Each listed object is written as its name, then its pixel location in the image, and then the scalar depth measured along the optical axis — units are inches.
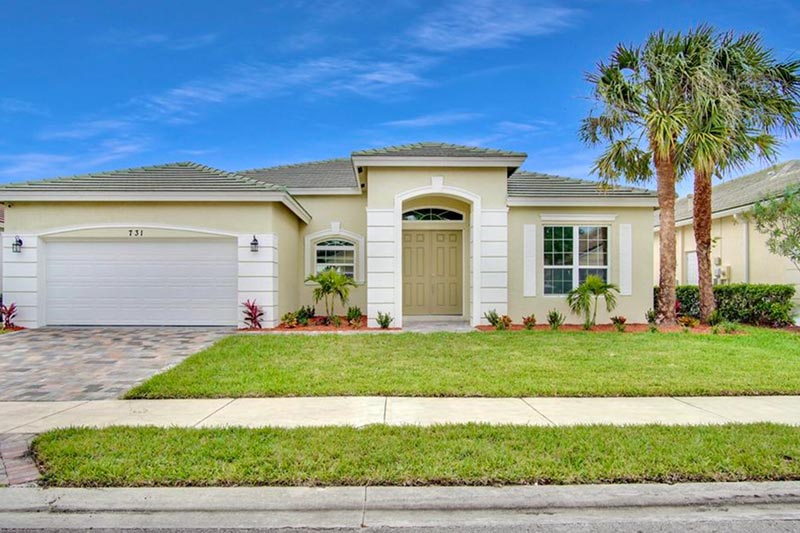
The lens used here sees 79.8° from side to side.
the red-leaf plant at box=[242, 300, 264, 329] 464.4
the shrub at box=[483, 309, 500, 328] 477.4
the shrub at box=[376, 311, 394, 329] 468.1
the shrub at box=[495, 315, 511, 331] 466.6
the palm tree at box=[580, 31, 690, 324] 456.1
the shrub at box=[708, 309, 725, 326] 499.5
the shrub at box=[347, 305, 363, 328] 489.3
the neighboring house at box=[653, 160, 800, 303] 593.6
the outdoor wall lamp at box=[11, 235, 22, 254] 472.4
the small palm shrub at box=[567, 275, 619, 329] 486.9
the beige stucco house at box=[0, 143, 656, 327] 471.2
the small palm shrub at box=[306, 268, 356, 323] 497.7
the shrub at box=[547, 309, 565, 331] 479.8
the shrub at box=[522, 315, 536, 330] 477.5
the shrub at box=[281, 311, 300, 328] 480.8
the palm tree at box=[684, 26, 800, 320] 448.5
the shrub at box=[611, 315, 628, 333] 461.4
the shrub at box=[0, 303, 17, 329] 464.1
